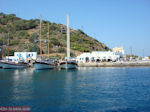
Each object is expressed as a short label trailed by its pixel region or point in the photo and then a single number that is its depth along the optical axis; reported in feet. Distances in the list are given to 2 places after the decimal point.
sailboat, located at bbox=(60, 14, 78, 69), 223.30
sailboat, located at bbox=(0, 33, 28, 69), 242.99
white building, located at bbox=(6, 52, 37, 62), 289.33
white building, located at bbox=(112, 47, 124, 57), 542.32
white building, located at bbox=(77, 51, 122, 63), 321.32
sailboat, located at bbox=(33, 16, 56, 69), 207.41
